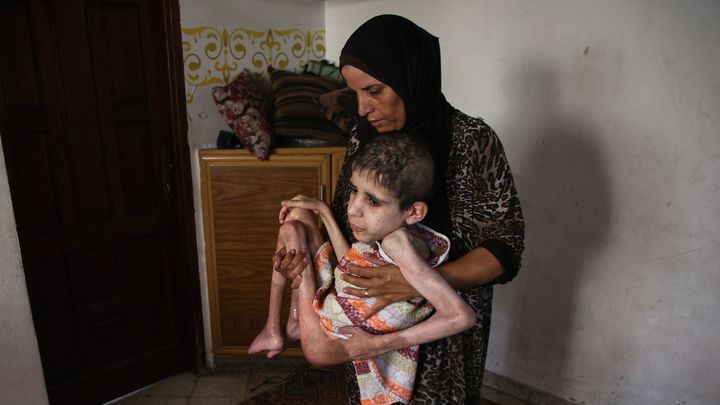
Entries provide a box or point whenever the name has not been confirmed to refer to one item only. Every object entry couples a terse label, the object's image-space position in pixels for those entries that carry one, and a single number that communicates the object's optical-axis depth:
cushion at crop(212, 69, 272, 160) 2.37
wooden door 2.04
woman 1.14
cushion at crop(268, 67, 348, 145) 2.46
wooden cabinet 2.43
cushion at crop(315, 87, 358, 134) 2.43
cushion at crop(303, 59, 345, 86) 2.71
